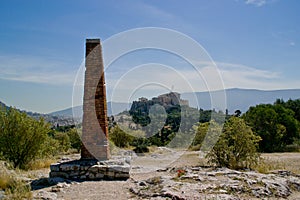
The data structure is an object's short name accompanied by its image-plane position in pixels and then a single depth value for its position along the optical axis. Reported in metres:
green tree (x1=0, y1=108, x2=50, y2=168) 12.07
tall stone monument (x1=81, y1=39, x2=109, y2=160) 10.32
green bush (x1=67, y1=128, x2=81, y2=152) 25.45
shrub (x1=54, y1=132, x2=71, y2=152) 24.16
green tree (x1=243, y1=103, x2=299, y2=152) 23.75
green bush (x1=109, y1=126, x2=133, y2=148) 24.31
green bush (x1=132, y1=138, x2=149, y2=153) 22.54
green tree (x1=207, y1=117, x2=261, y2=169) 11.73
